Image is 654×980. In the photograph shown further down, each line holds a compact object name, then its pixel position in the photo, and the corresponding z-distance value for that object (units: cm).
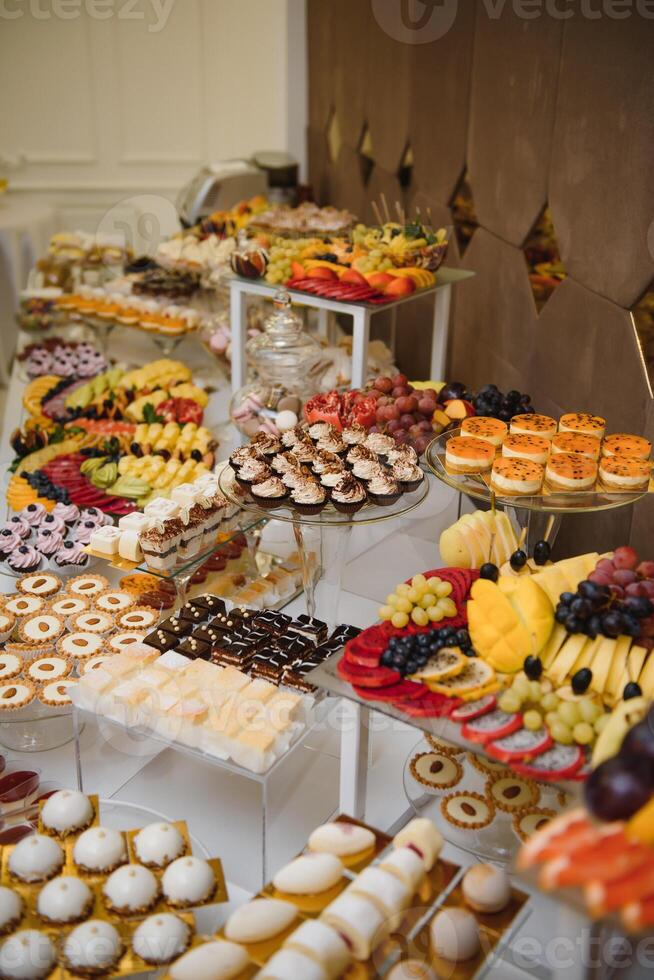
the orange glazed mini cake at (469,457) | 206
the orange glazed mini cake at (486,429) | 216
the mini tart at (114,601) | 213
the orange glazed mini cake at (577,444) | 204
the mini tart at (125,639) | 200
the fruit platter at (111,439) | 269
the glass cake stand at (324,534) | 200
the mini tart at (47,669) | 195
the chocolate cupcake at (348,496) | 198
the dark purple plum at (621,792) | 100
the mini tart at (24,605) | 212
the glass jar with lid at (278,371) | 284
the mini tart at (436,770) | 183
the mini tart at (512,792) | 173
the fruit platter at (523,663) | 143
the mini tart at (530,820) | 169
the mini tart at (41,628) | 204
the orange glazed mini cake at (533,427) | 215
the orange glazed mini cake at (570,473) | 196
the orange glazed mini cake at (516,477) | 196
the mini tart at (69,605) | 213
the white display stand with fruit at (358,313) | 282
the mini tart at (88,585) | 220
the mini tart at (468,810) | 173
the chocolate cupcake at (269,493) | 199
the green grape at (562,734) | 143
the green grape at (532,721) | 145
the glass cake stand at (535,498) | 193
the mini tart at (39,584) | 220
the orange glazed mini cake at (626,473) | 195
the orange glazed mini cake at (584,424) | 212
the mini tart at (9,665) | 196
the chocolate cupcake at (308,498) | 198
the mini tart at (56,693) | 189
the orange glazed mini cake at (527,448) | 205
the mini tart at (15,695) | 188
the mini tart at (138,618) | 208
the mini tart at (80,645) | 199
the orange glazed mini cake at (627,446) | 200
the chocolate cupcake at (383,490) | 202
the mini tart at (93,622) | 207
